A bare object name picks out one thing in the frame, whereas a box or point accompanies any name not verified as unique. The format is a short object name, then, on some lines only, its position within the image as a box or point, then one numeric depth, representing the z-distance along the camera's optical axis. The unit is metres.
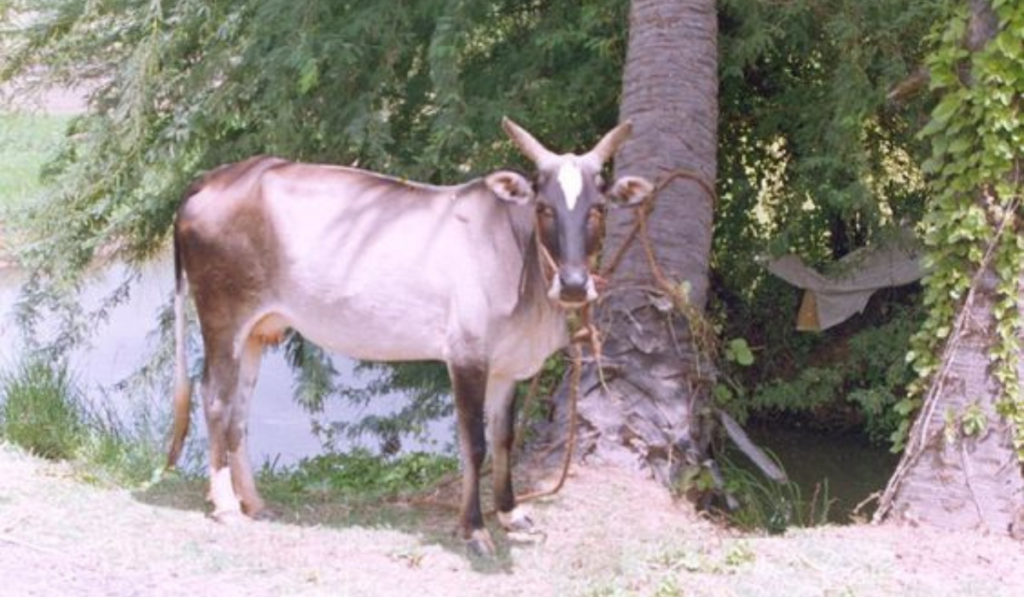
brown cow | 5.89
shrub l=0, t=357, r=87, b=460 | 8.27
